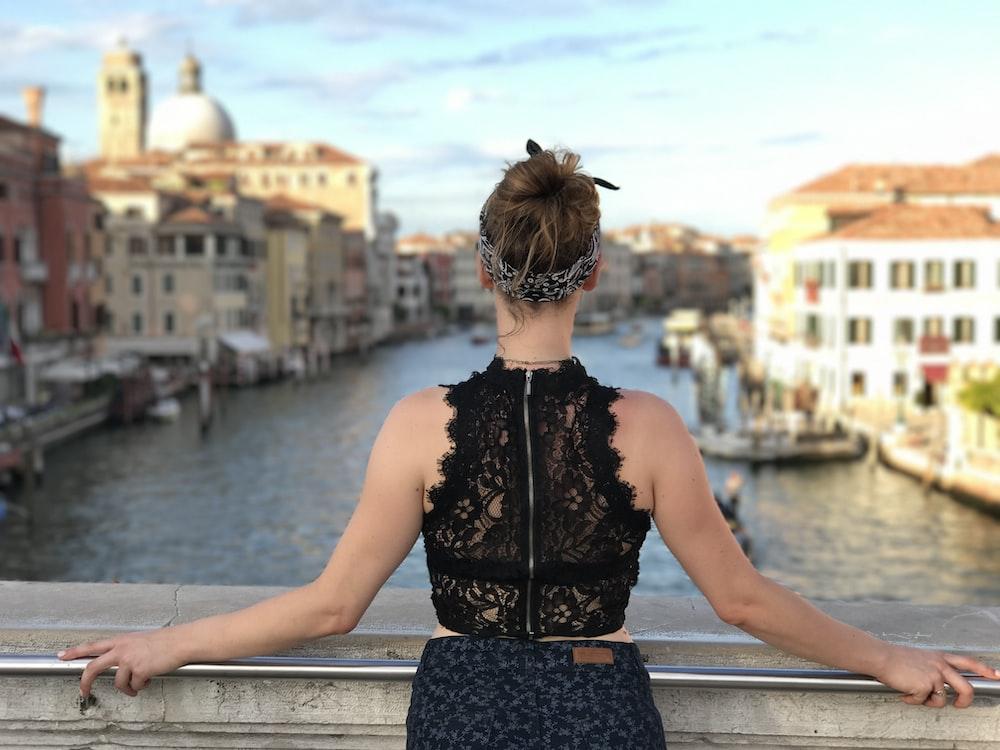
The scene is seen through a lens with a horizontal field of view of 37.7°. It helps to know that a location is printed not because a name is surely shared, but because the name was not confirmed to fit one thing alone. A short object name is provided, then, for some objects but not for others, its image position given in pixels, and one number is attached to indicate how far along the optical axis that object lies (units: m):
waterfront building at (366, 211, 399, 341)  80.75
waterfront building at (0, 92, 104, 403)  32.53
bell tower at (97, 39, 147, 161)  83.44
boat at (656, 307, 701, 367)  62.13
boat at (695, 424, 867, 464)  28.25
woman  1.53
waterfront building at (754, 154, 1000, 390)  39.69
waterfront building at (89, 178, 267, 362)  47.28
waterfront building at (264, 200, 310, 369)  59.03
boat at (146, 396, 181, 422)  35.97
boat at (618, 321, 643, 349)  80.38
